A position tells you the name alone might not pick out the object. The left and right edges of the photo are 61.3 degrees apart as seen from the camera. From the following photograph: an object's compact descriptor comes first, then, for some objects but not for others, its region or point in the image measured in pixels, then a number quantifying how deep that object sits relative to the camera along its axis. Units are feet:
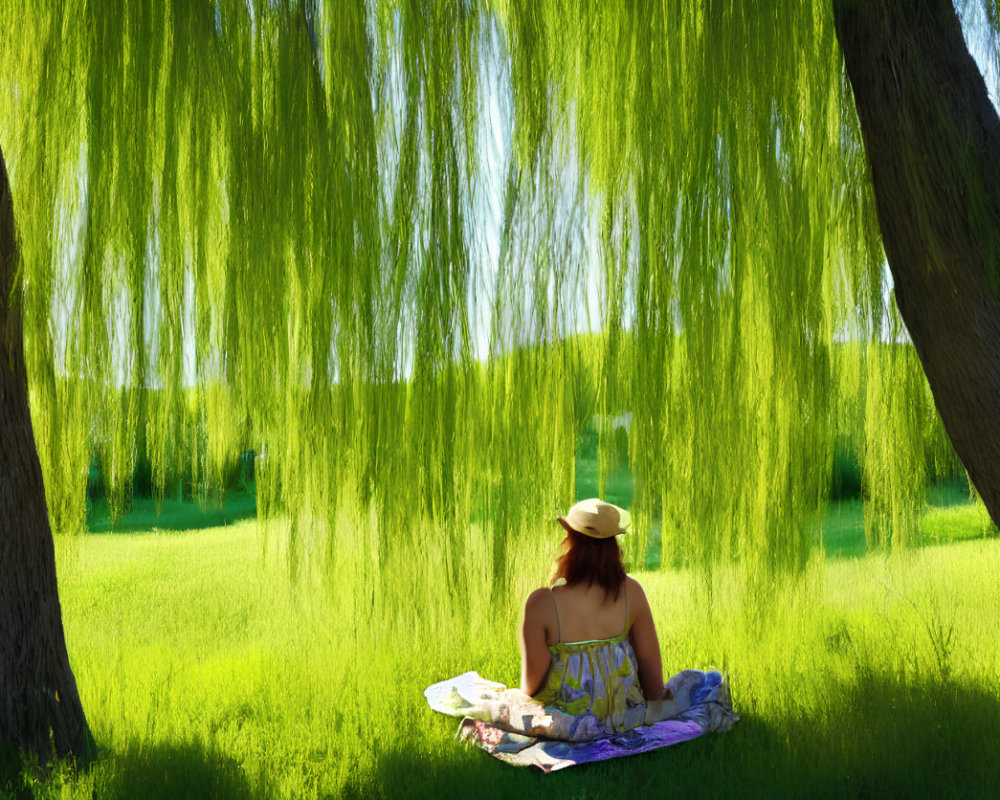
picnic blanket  9.89
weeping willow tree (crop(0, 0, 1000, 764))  10.25
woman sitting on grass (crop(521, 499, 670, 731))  10.49
